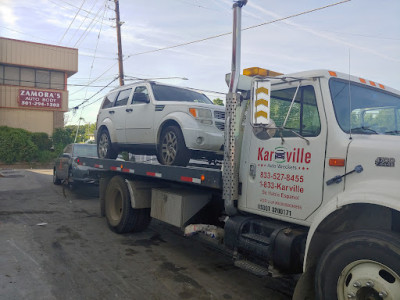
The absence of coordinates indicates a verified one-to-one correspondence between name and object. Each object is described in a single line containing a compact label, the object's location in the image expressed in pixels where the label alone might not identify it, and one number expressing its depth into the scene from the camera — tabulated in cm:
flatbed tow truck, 304
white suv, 588
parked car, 1236
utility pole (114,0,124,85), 2050
